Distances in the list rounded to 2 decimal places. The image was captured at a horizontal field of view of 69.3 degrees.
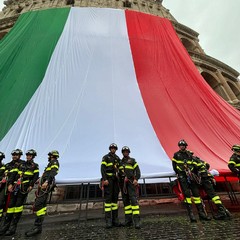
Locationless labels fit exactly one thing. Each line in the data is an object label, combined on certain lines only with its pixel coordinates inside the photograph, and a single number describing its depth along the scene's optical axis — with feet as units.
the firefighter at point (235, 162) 12.50
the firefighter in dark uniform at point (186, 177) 11.35
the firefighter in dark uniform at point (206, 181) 11.28
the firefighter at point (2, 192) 10.71
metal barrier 17.96
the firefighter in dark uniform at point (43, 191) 10.10
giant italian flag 14.85
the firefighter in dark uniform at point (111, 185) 10.92
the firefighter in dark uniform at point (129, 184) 10.70
